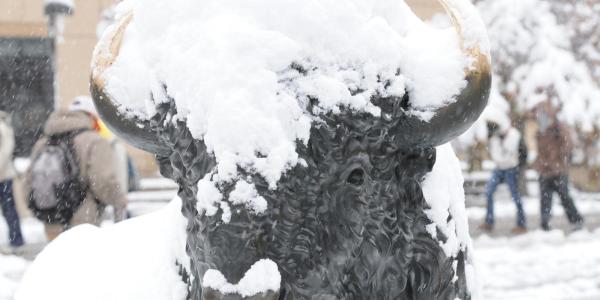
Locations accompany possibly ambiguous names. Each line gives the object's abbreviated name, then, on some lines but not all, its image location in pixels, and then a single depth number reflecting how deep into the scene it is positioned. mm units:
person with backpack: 6391
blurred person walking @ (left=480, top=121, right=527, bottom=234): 10641
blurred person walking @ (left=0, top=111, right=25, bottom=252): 8500
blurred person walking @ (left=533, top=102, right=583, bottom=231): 10297
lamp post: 12709
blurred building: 16609
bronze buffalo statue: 1715
